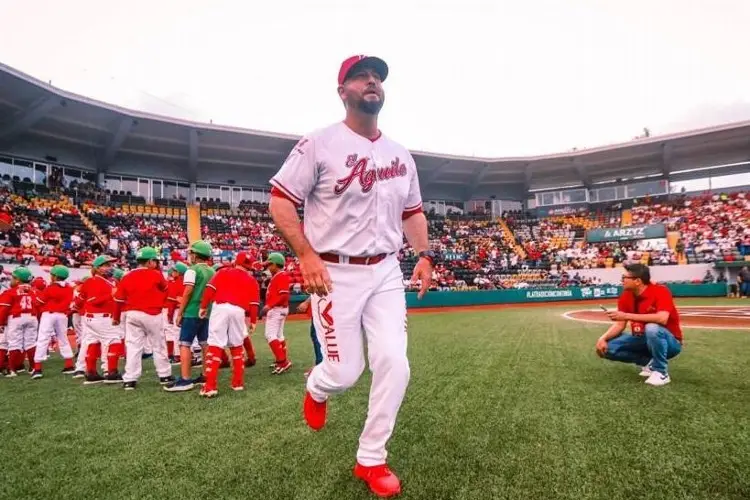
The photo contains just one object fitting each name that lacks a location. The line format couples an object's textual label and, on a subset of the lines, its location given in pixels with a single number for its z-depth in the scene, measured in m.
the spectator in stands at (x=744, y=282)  24.22
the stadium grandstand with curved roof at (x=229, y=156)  26.28
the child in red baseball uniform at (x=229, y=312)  6.11
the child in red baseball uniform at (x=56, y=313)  8.82
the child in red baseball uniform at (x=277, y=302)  7.78
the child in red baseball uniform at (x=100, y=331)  7.38
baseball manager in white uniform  2.71
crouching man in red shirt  5.20
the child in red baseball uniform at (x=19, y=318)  8.89
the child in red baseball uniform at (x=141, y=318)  6.68
